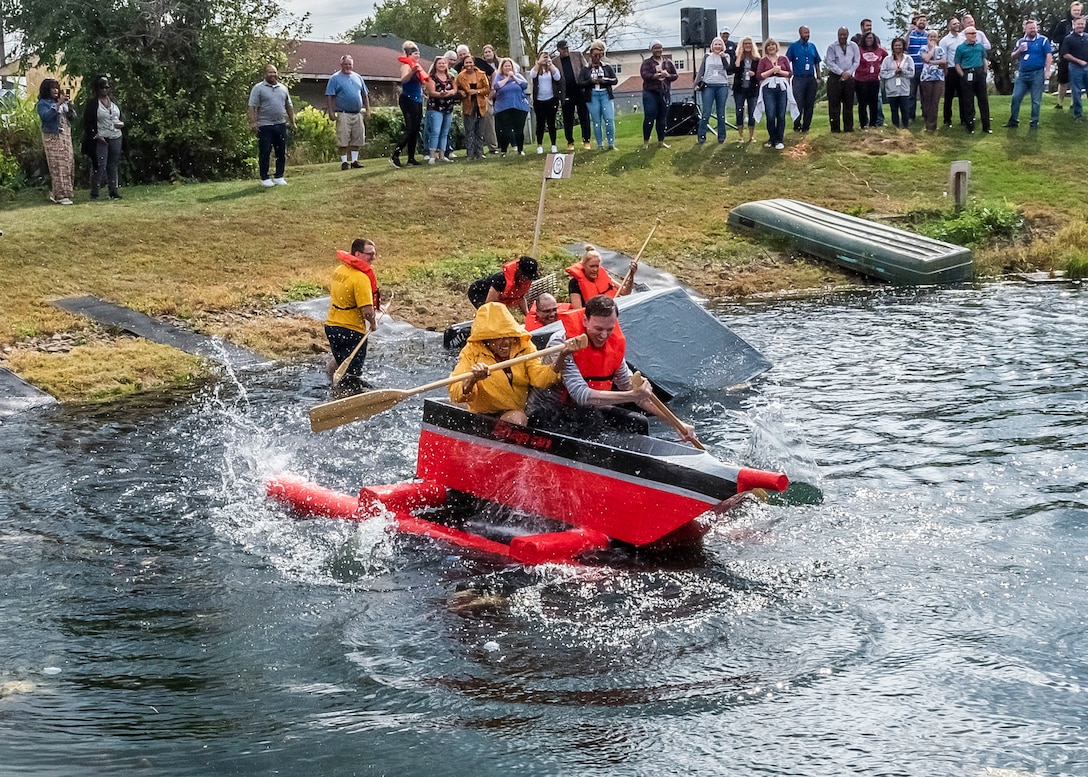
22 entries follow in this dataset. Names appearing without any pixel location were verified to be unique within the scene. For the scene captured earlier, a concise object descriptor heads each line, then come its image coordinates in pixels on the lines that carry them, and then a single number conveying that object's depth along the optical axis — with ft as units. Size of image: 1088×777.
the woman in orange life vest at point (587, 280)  39.70
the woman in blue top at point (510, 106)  71.51
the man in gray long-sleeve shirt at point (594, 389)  28.12
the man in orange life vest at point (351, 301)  40.88
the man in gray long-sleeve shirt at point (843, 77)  72.64
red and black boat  25.50
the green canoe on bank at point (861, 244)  57.36
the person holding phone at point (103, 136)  63.16
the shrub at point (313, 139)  94.27
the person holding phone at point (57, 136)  62.03
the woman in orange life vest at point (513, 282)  39.01
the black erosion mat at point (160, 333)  46.52
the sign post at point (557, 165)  46.42
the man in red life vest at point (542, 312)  33.55
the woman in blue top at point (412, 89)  69.36
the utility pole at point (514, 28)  86.69
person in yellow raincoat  28.84
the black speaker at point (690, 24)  86.99
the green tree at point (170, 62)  68.90
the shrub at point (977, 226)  62.34
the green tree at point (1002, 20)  108.47
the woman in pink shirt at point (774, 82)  70.18
